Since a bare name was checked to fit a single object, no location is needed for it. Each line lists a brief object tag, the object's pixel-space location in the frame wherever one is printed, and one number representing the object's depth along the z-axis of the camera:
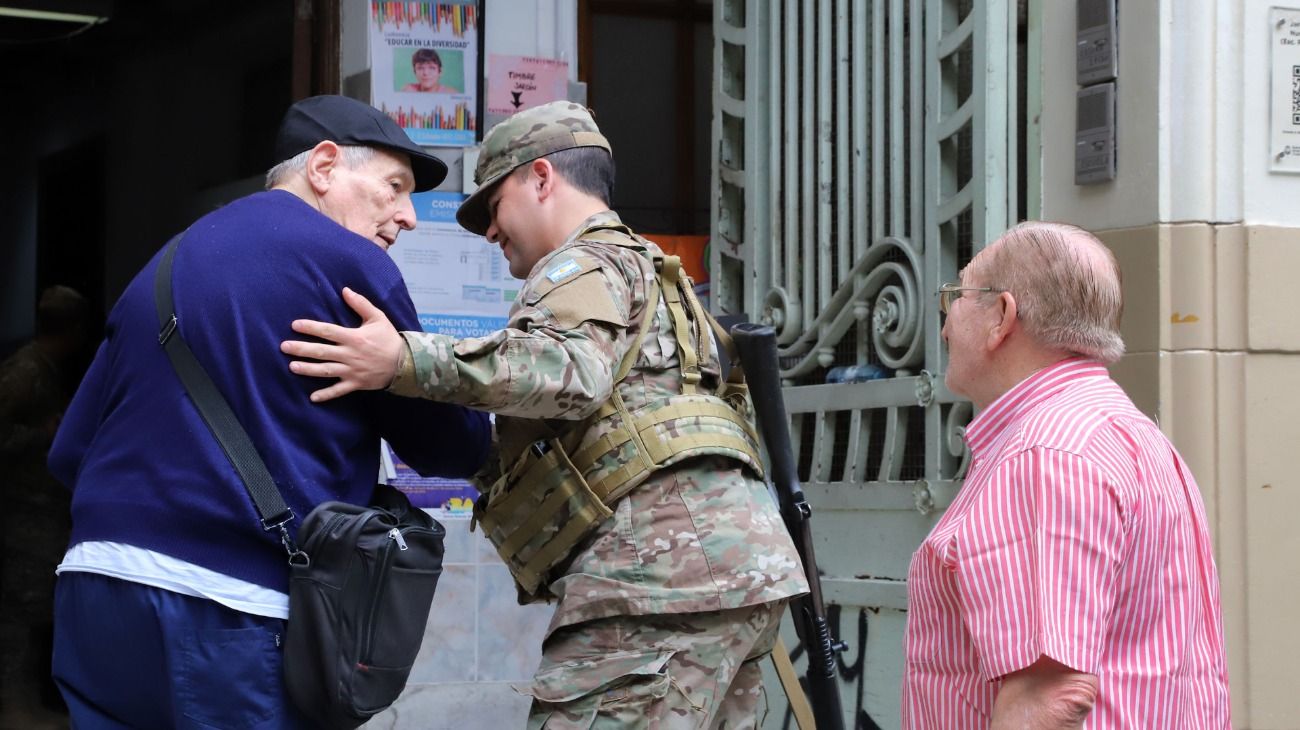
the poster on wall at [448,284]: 10.03
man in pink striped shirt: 3.92
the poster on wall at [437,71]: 10.07
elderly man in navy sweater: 4.51
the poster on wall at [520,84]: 10.19
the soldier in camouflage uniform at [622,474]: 5.43
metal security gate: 8.36
